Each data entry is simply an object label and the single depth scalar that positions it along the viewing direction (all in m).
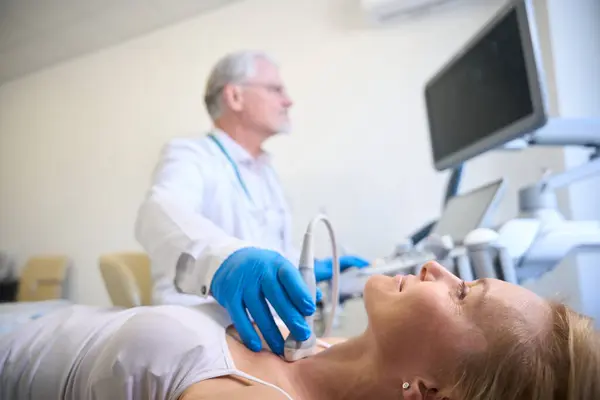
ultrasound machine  0.88
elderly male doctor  0.68
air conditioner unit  1.68
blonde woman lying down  0.53
